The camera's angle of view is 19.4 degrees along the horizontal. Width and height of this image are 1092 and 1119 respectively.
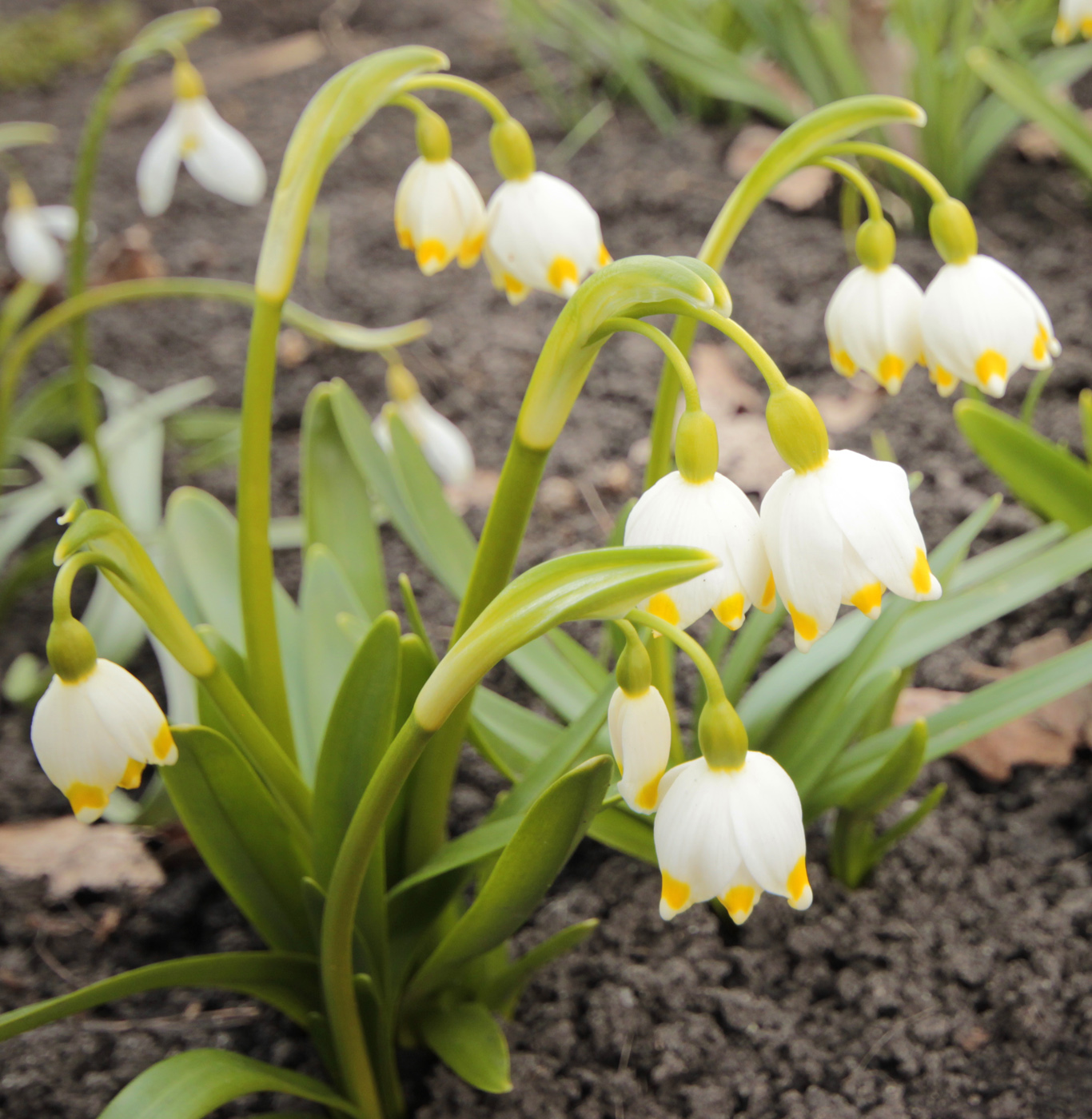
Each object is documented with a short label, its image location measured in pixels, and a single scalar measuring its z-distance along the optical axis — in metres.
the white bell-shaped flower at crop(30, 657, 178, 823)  0.48
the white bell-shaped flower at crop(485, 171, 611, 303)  0.52
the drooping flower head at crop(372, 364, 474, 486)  0.66
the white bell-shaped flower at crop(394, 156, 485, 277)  0.52
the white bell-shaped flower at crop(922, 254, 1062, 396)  0.50
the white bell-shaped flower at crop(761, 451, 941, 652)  0.46
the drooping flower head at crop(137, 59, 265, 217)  0.63
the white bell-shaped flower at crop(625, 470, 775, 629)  0.47
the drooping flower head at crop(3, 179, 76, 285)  0.83
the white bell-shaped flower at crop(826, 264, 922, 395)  0.51
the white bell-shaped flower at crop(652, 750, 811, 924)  0.47
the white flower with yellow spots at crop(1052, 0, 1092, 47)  0.54
